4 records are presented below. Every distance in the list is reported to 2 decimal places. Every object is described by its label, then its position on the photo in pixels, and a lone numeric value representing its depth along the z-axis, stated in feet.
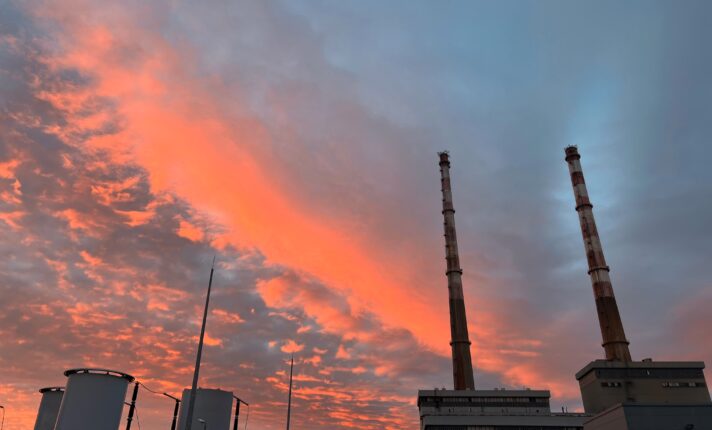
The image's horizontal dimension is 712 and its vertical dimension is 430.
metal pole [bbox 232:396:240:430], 210.75
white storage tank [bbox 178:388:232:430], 163.12
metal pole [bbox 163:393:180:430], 200.79
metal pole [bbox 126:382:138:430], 168.96
